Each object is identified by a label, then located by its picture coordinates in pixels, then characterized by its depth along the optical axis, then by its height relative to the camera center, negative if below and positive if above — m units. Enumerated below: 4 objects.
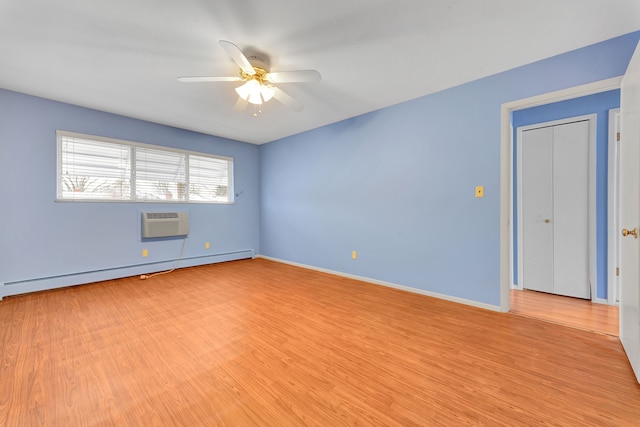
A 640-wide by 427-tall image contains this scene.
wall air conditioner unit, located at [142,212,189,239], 3.91 -0.19
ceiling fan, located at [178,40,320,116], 2.01 +1.19
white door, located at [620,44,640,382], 1.52 +0.03
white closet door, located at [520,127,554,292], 3.14 +0.06
